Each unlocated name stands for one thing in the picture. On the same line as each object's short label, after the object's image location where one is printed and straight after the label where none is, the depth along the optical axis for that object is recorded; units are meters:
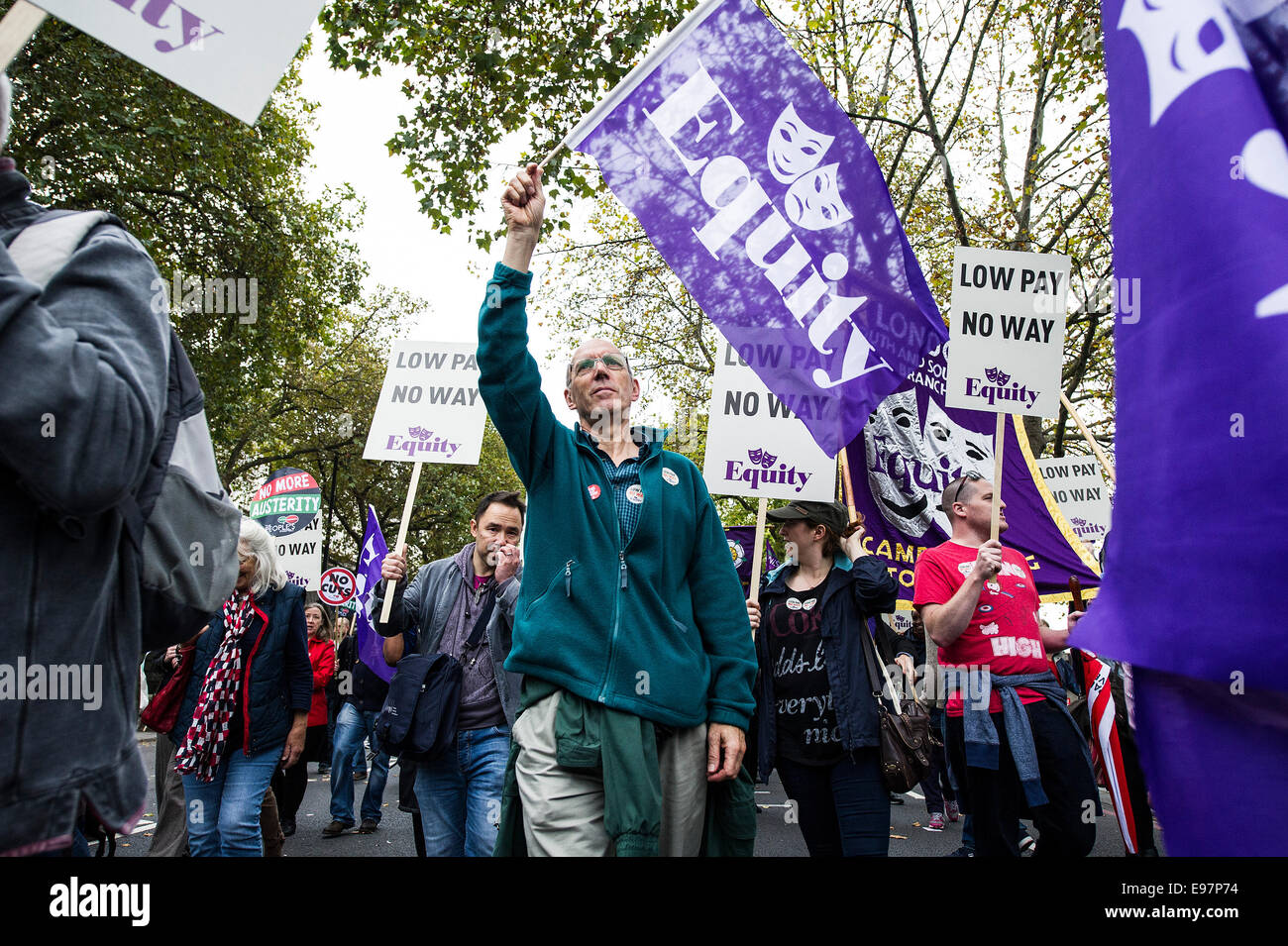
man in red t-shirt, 4.39
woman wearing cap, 4.32
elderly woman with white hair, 4.79
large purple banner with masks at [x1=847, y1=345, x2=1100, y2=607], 7.62
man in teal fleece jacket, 2.70
